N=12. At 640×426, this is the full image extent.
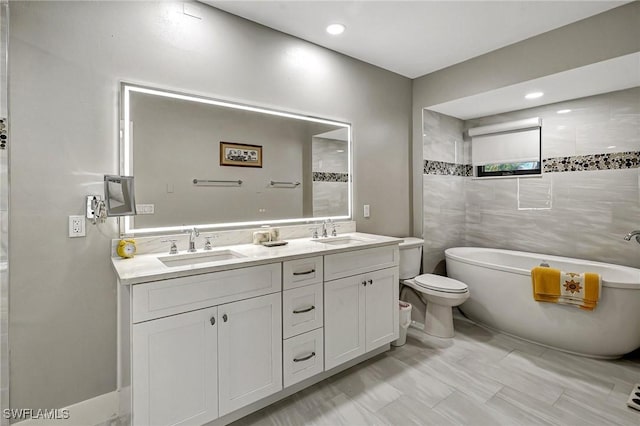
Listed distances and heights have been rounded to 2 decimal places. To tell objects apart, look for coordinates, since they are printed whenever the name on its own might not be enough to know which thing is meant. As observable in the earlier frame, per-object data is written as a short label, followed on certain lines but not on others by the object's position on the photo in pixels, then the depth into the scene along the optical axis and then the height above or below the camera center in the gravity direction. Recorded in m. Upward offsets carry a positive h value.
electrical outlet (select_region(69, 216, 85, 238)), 1.69 -0.06
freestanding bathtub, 2.29 -0.77
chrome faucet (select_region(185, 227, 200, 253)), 2.01 -0.15
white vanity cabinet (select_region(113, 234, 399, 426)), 1.44 -0.63
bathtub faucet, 2.52 -0.19
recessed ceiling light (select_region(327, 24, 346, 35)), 2.41 +1.43
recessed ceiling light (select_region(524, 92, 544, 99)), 2.94 +1.10
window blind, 3.35 +0.78
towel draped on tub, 2.31 -0.58
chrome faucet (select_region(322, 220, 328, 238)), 2.68 -0.13
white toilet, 2.73 -0.68
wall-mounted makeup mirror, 1.71 +0.11
